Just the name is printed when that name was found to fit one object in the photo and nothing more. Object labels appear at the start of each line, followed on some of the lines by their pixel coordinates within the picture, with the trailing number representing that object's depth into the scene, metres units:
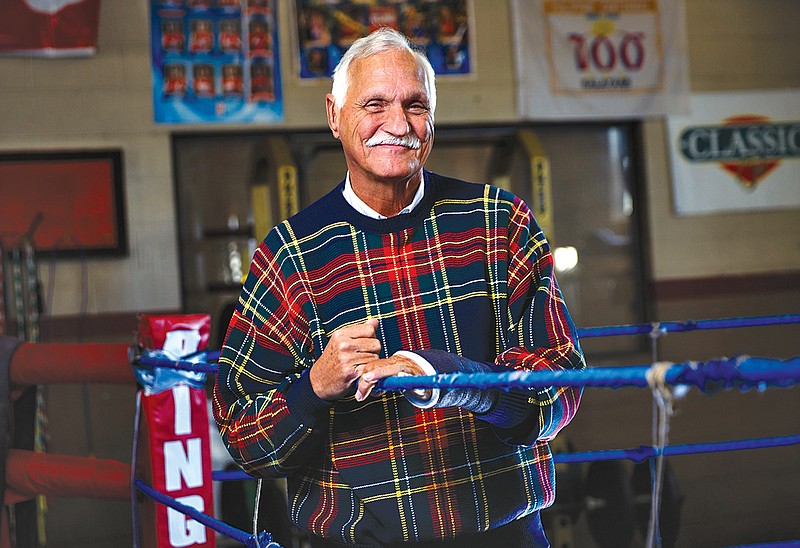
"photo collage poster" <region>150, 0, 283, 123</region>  4.94
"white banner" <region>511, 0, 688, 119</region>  5.38
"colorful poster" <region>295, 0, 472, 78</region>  5.12
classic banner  5.62
